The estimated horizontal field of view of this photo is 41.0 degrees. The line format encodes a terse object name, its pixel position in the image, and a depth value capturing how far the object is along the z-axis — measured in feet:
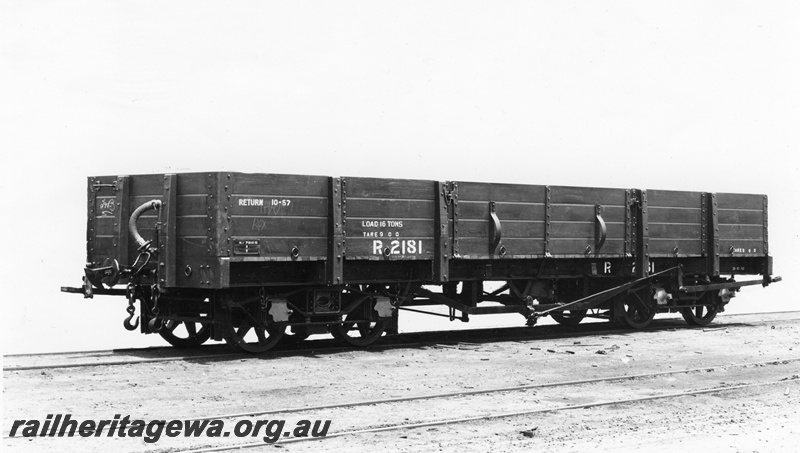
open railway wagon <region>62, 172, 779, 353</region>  48.32
